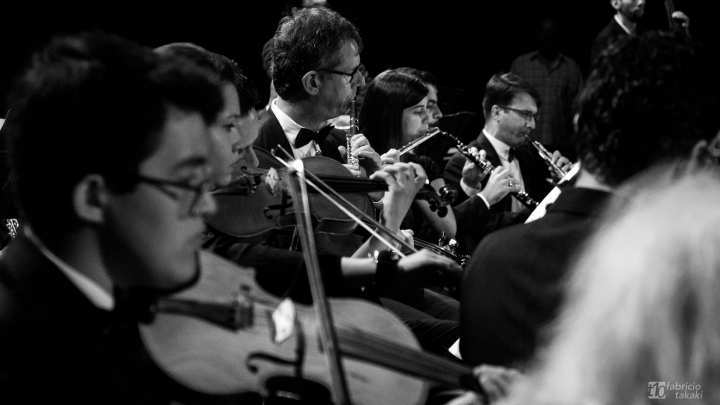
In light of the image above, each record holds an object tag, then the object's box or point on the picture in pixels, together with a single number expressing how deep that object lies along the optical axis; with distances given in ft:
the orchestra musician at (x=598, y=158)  9.39
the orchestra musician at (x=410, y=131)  21.36
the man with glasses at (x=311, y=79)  18.07
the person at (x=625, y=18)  35.69
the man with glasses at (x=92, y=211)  7.38
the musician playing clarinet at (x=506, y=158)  26.21
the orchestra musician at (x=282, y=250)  11.28
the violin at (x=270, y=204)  13.42
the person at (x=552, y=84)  39.29
